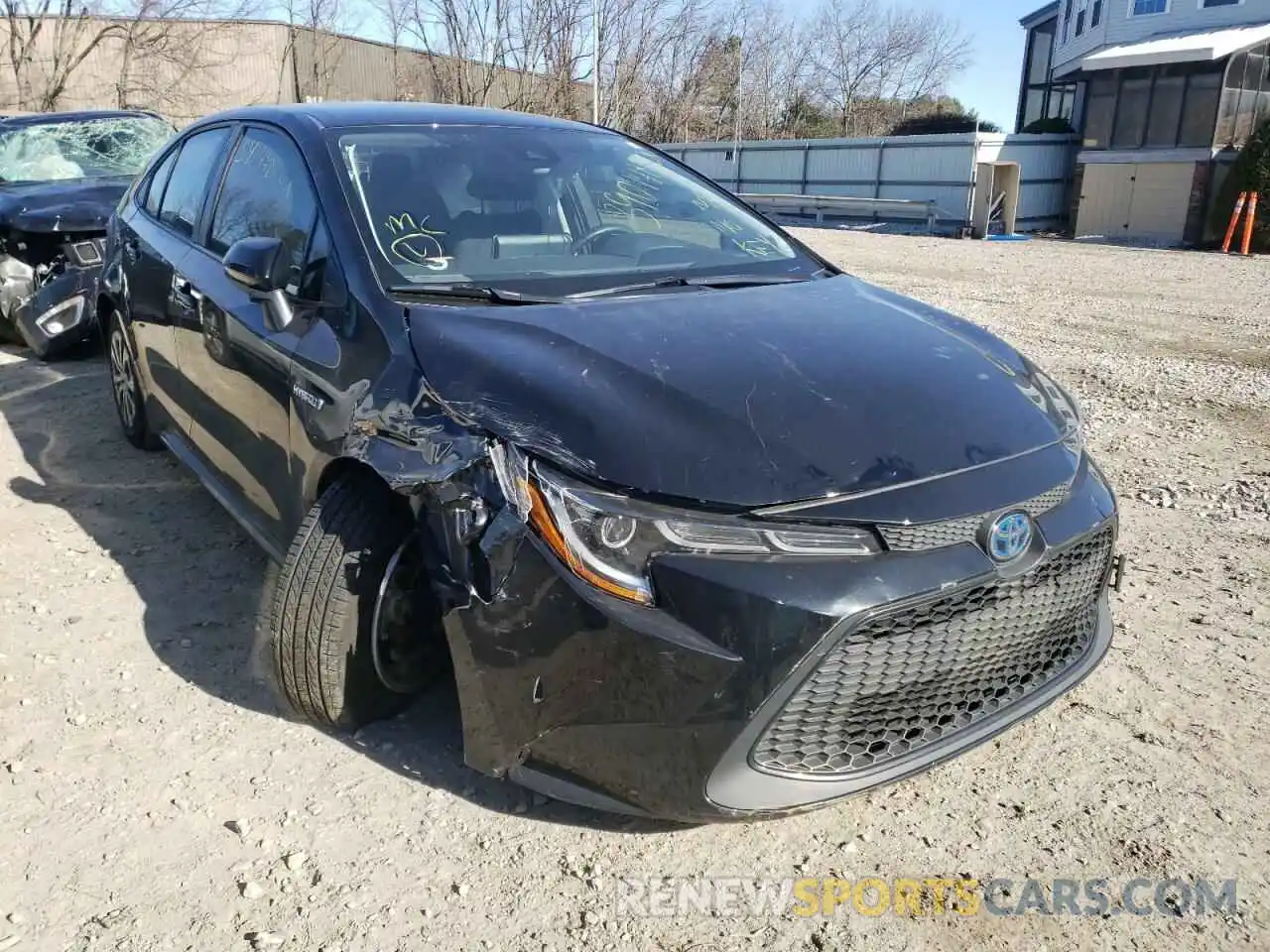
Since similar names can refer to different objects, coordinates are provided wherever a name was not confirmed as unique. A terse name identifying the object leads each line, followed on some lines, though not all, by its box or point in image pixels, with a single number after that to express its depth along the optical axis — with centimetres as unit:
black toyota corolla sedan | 198
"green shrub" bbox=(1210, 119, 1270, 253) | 1820
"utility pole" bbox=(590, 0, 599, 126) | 2306
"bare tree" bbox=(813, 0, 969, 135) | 4775
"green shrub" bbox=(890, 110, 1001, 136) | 3466
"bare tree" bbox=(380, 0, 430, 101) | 2781
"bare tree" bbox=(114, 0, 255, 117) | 2606
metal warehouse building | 2433
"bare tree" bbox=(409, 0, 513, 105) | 2466
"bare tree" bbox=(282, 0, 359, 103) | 2931
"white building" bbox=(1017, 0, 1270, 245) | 2016
